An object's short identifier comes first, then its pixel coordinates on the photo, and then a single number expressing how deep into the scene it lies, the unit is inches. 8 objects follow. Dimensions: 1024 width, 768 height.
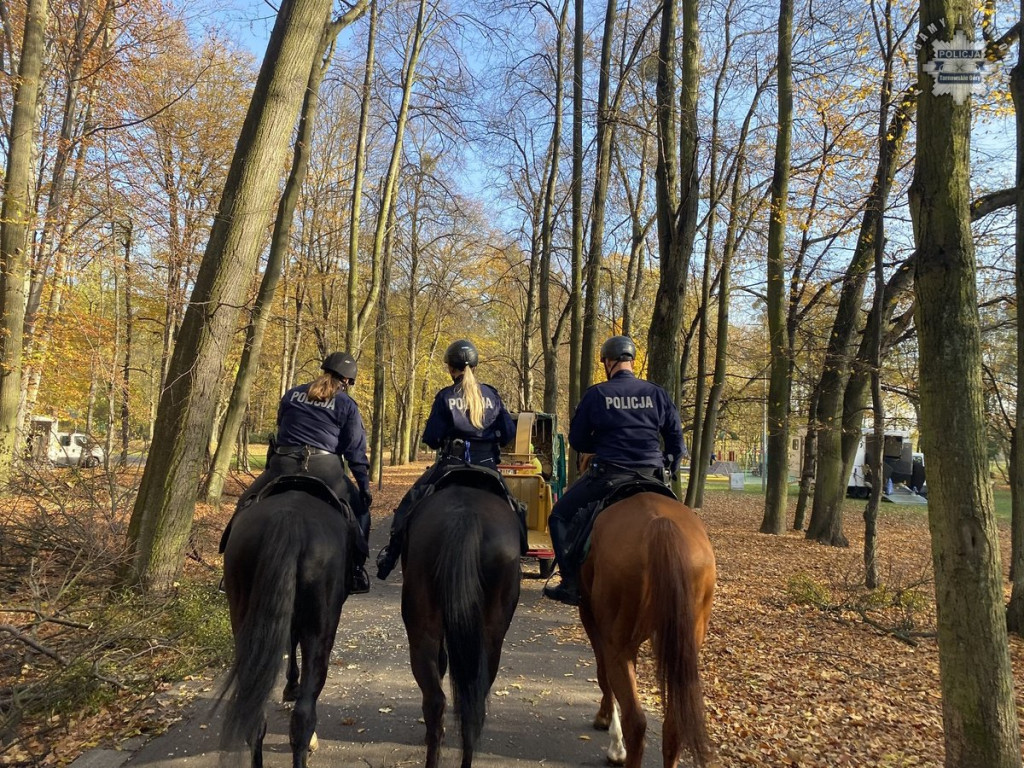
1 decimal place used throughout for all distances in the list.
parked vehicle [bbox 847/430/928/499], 1227.2
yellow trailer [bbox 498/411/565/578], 392.2
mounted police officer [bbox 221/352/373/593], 189.2
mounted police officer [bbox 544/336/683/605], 190.1
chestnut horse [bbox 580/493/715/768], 139.9
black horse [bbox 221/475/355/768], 144.8
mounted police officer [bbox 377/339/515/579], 190.7
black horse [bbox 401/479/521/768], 151.4
